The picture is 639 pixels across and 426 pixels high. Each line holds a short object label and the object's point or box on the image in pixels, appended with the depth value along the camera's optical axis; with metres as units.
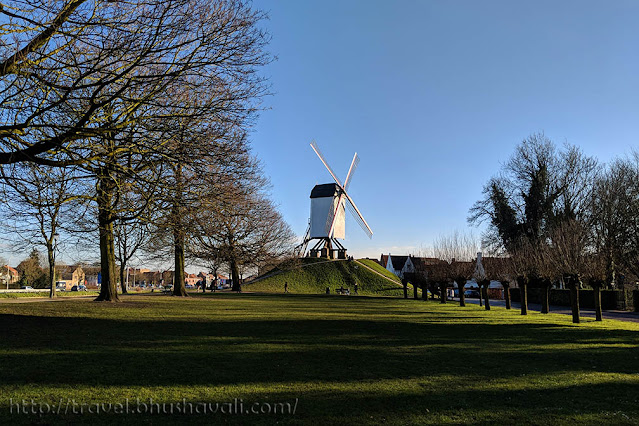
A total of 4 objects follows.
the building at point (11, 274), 94.98
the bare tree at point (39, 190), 11.66
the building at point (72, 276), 123.49
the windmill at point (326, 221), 77.44
